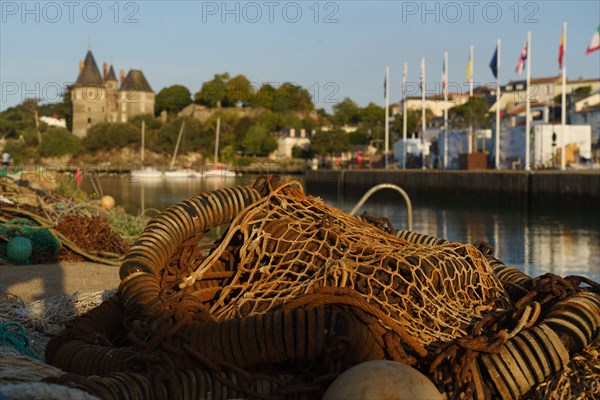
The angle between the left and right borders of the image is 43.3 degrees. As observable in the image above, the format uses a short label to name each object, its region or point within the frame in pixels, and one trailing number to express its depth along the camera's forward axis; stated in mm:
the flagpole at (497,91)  49022
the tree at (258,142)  128500
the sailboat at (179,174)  93875
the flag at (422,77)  58925
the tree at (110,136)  132500
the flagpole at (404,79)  63775
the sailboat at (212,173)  94650
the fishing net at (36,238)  11219
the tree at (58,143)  129500
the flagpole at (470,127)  55844
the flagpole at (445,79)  60266
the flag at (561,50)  44219
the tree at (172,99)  160875
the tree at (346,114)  152875
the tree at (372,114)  142000
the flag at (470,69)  55844
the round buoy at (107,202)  22925
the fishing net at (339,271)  3871
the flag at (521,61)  47250
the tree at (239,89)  150000
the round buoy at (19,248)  10773
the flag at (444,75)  59578
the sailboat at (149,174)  93000
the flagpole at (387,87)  67119
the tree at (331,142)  114812
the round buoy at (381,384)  3049
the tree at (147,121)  141500
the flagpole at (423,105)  62534
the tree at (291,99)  142250
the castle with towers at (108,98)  139500
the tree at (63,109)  153988
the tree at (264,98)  140000
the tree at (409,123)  112188
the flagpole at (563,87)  44250
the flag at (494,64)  50219
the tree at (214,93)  151750
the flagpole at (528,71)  46575
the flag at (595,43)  38125
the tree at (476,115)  75000
